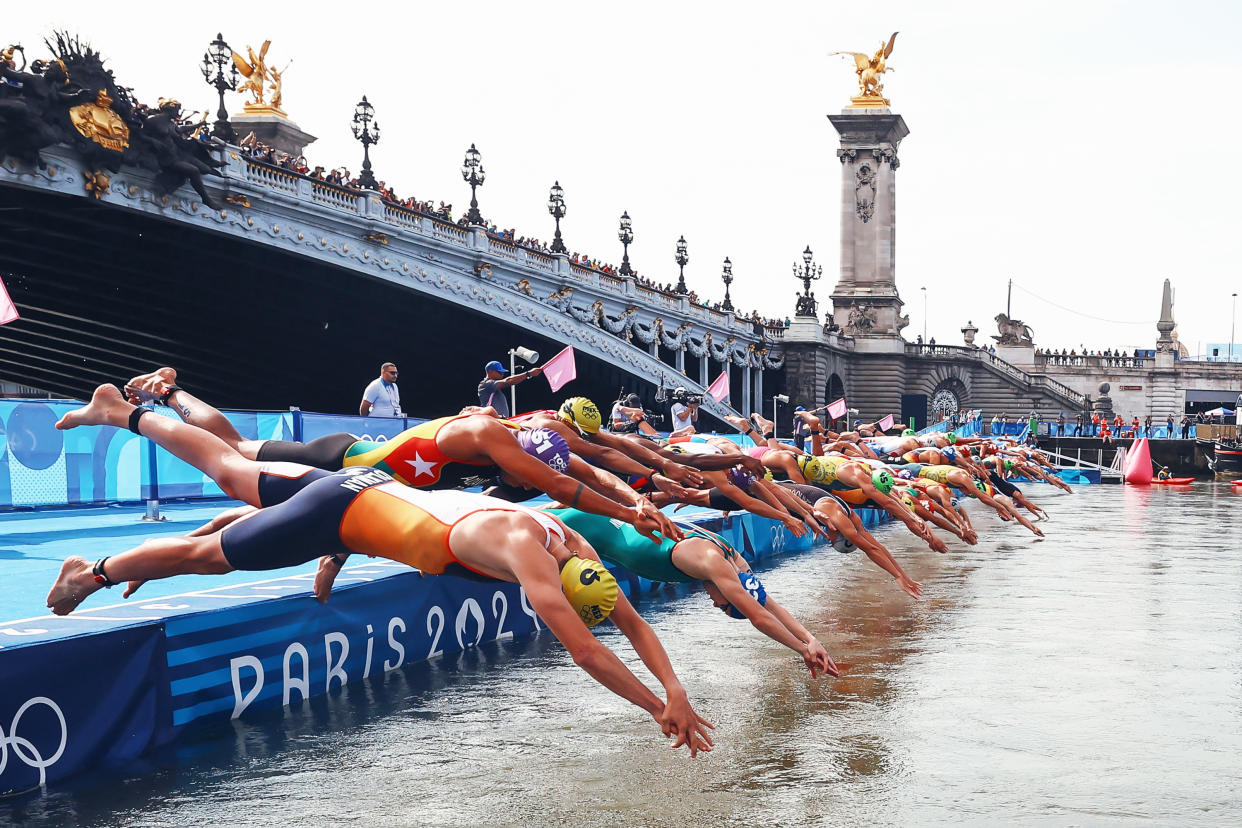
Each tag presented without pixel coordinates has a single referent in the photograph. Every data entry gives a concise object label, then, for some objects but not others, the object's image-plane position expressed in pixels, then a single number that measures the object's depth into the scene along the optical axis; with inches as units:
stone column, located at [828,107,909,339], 3533.5
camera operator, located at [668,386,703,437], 589.6
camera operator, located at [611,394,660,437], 511.5
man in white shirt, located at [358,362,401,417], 765.3
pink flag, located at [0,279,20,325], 549.0
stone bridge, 1443.2
